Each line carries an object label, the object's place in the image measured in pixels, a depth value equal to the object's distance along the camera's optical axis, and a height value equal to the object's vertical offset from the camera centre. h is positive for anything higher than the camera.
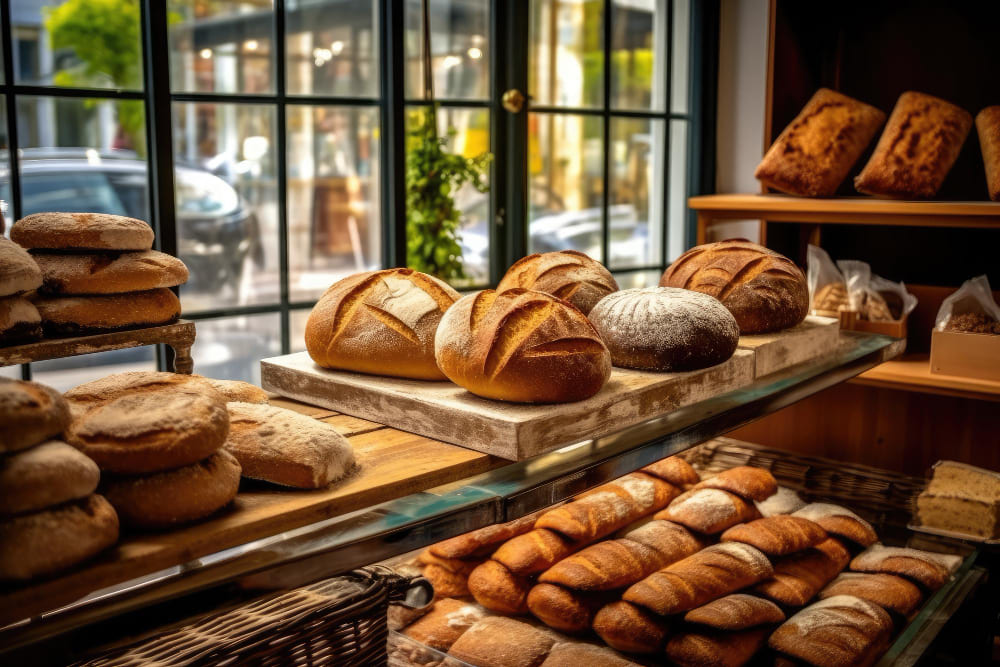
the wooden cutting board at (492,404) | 1.18 -0.29
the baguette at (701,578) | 1.58 -0.66
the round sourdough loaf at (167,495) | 0.89 -0.28
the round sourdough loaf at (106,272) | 1.49 -0.13
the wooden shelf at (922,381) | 2.38 -0.49
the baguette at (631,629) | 1.54 -0.71
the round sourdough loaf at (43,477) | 0.77 -0.23
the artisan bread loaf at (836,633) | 1.50 -0.72
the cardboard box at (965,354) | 2.40 -0.42
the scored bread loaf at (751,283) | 1.74 -0.17
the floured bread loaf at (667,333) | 1.43 -0.21
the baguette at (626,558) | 1.60 -0.64
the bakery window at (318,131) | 2.18 +0.17
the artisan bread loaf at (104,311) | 1.48 -0.19
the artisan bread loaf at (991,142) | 2.42 +0.13
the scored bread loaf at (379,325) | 1.36 -0.19
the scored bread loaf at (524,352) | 1.22 -0.21
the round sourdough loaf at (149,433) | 0.89 -0.23
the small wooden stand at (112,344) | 1.38 -0.24
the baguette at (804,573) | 1.69 -0.70
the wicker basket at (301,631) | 1.28 -0.61
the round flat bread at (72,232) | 1.49 -0.06
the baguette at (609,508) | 1.73 -0.60
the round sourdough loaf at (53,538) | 0.77 -0.29
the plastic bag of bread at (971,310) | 2.48 -0.32
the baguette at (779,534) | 1.77 -0.65
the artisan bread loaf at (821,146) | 2.67 +0.13
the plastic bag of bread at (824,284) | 2.63 -0.26
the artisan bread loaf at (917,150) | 2.50 +0.11
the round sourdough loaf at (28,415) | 0.79 -0.19
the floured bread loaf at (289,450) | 1.03 -0.28
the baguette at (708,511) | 1.83 -0.62
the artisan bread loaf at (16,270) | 1.28 -0.10
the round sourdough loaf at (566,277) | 1.64 -0.15
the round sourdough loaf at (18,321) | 1.35 -0.18
